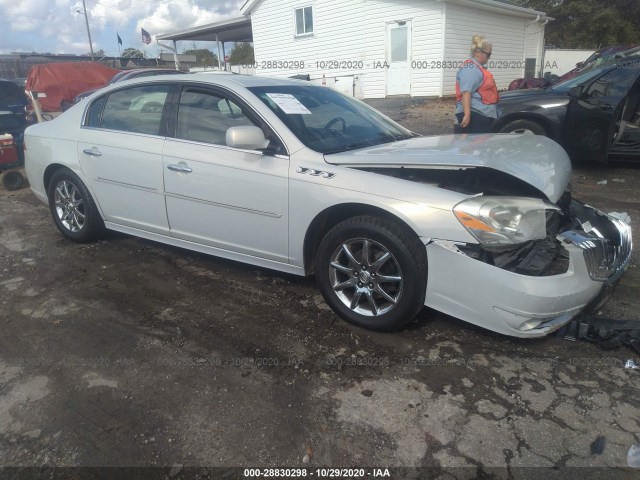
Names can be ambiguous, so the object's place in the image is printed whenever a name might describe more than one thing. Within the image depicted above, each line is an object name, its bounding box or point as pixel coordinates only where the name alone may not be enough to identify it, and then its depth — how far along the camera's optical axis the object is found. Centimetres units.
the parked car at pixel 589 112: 623
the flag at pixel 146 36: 2889
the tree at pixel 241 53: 6156
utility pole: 3825
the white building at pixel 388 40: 1652
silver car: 266
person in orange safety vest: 529
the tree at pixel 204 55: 4300
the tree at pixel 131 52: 4957
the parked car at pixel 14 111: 984
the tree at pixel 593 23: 3195
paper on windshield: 354
